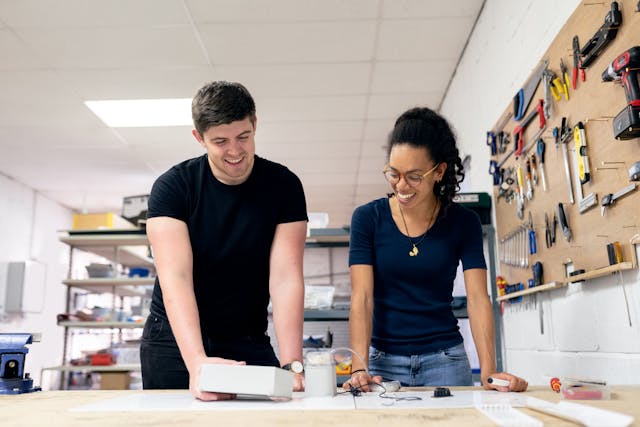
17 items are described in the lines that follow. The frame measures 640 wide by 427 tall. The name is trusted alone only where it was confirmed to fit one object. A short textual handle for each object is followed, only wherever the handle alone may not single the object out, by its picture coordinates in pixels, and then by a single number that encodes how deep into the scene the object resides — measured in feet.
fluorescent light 12.90
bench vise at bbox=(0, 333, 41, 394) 4.02
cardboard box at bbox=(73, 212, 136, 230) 16.49
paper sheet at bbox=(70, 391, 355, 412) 2.89
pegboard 4.17
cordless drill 3.83
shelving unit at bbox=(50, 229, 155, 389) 13.10
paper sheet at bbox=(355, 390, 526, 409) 2.92
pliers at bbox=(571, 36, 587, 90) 4.90
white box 3.03
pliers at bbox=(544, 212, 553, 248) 5.83
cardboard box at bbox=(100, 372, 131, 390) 13.33
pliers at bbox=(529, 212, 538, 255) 6.31
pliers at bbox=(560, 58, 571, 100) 5.26
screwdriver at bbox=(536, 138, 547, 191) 5.89
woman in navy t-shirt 4.53
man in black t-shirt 4.17
